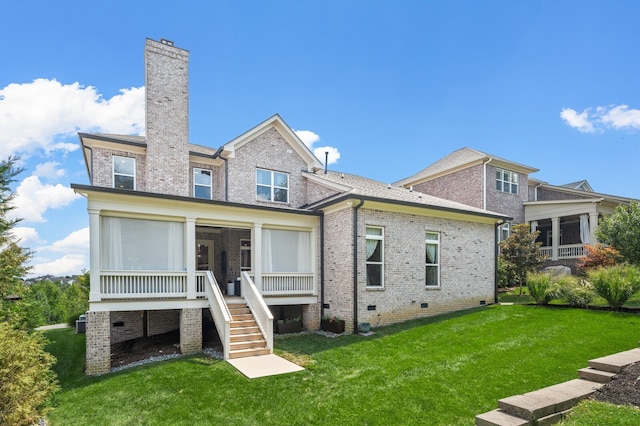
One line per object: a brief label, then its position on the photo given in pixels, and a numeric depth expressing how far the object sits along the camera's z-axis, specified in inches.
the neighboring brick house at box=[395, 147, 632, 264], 882.1
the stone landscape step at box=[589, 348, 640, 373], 247.4
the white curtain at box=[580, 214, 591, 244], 870.8
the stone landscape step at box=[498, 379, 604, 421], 197.0
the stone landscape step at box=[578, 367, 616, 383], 241.1
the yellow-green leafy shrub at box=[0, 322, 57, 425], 227.6
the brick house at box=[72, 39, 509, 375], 424.5
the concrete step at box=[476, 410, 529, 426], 191.8
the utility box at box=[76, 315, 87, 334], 704.4
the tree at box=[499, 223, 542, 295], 749.3
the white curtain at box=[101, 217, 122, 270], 420.8
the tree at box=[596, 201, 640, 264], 569.6
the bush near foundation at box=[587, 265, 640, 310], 446.6
